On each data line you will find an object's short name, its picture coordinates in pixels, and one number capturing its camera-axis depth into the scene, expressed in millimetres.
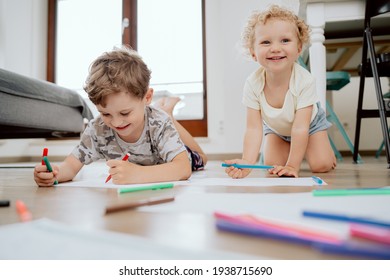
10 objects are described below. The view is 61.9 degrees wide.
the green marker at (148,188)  586
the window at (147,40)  2613
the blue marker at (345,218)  298
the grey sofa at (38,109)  1386
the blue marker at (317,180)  693
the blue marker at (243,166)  763
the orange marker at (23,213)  397
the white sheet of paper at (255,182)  680
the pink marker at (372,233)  249
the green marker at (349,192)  488
